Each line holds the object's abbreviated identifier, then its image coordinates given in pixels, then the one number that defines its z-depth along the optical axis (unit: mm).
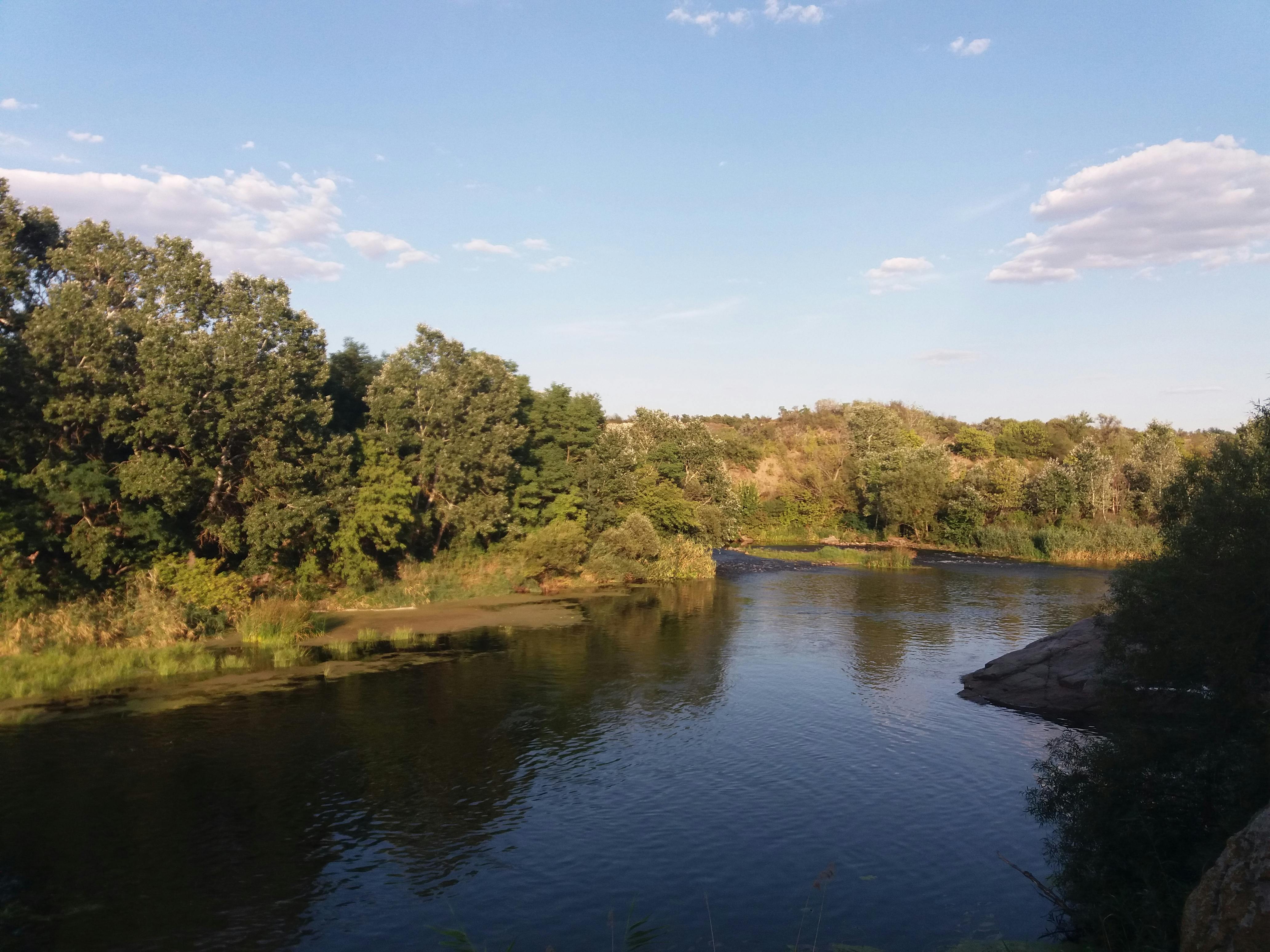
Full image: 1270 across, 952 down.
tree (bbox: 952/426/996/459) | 123062
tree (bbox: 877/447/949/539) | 83875
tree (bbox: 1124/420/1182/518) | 76375
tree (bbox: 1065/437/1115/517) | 78312
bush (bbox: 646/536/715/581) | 62219
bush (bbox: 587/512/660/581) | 59094
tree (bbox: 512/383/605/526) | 58500
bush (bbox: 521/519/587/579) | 54750
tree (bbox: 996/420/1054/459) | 121562
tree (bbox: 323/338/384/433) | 49500
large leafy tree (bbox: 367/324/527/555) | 49188
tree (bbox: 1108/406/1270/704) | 15016
